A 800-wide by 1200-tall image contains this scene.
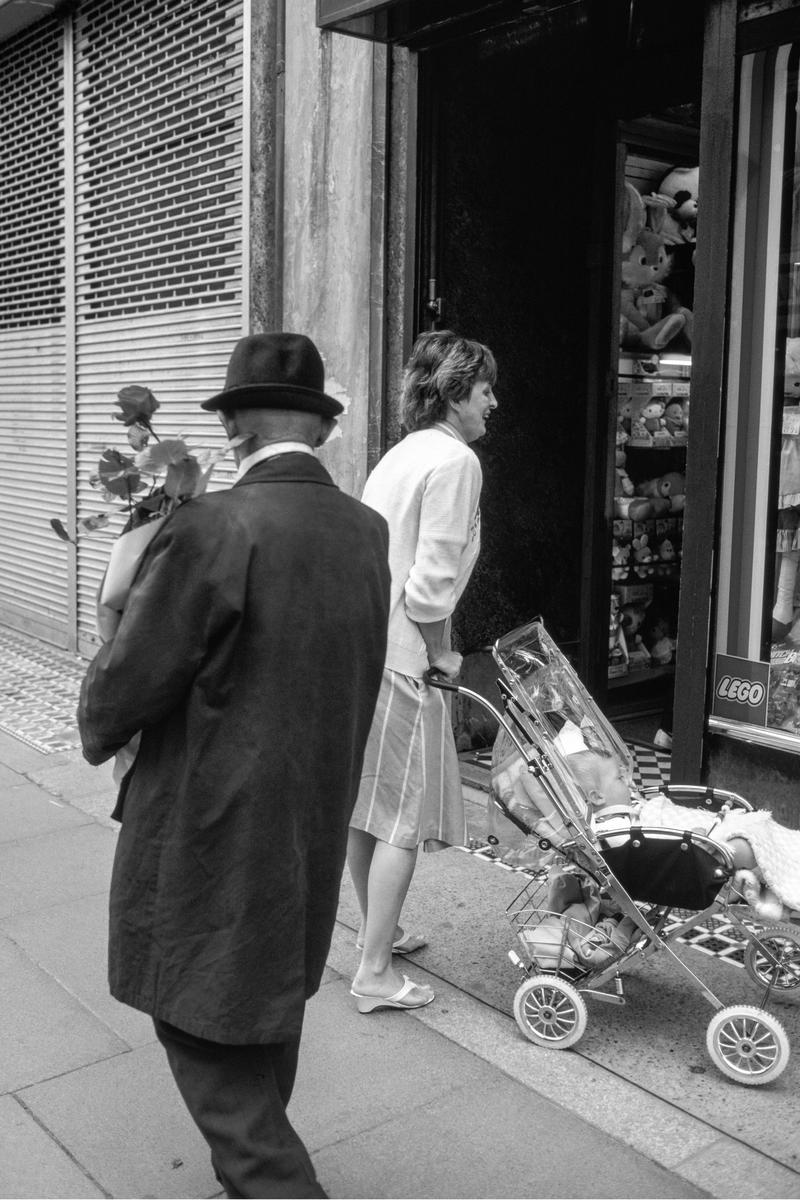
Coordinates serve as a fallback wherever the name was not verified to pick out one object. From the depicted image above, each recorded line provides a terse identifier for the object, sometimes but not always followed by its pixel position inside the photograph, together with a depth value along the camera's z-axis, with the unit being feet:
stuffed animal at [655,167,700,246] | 22.44
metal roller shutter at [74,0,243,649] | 23.86
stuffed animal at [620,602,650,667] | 23.26
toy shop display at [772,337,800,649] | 15.79
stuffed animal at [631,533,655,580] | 23.07
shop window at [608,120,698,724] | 22.31
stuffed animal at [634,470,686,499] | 23.15
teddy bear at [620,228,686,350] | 22.33
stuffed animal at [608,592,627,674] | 22.89
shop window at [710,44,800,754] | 15.48
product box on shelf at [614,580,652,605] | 23.03
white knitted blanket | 10.82
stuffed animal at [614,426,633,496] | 22.52
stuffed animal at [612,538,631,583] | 22.71
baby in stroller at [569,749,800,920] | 10.84
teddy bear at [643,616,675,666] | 23.76
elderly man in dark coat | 7.63
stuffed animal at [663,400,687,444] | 23.22
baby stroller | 10.84
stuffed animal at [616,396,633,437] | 22.39
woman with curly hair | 12.12
